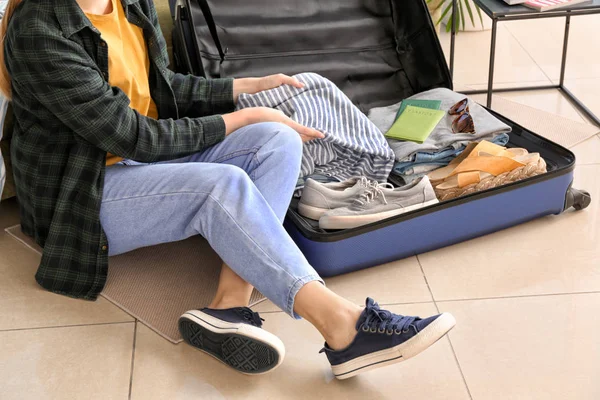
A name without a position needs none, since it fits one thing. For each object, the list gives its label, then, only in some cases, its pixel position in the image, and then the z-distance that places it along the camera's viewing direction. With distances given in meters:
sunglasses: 3.21
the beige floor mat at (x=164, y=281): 2.86
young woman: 2.63
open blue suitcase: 2.96
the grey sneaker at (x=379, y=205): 2.91
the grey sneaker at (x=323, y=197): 2.95
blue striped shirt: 3.07
